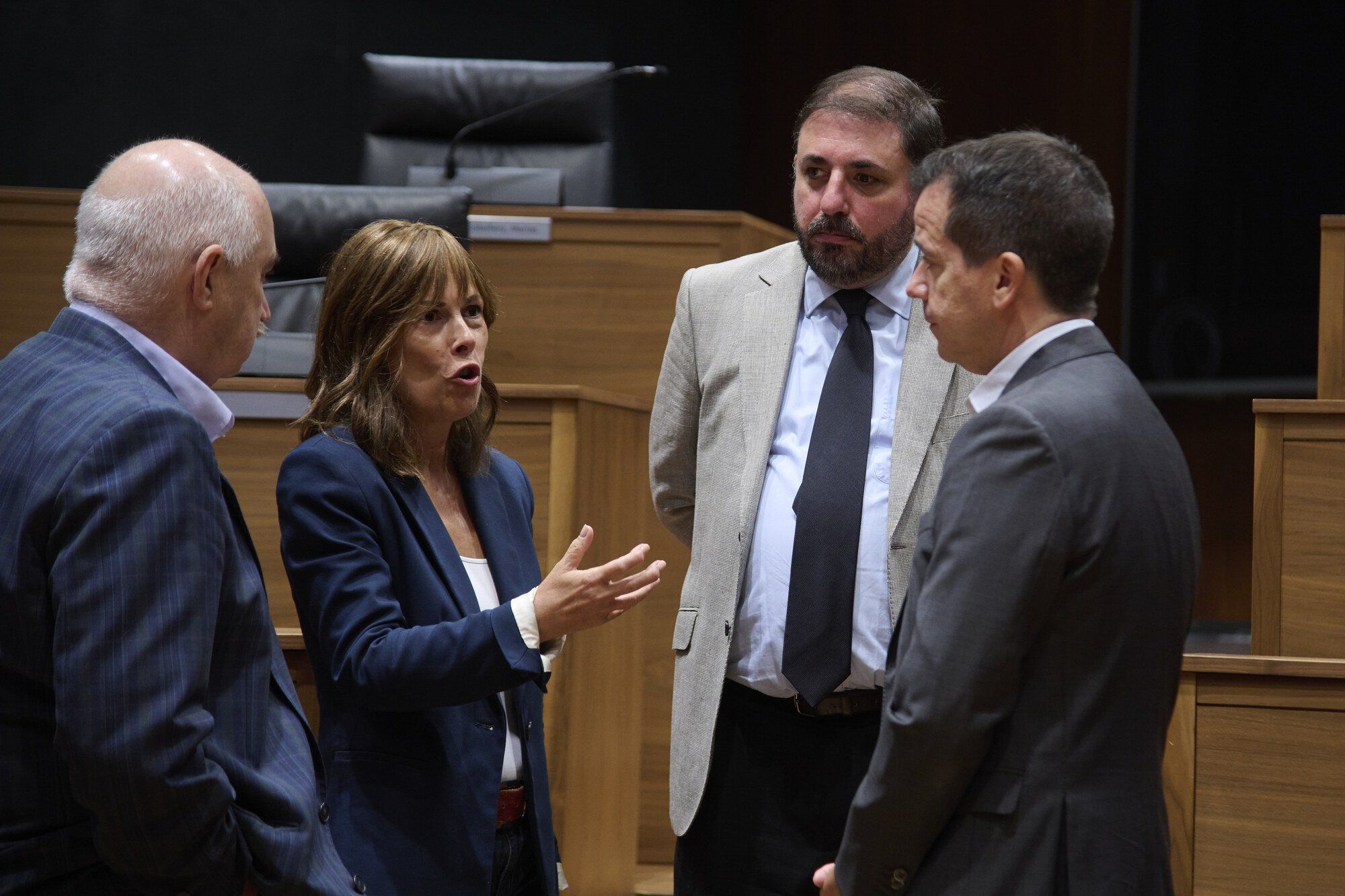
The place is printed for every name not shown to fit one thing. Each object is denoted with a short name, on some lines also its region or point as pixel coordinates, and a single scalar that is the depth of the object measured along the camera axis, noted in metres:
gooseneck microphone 10.44
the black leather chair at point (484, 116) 12.62
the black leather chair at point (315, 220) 9.01
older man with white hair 7.18
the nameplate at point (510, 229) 9.18
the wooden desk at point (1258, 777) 7.74
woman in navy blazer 7.51
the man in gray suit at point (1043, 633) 7.22
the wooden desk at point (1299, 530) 8.17
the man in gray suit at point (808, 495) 7.71
